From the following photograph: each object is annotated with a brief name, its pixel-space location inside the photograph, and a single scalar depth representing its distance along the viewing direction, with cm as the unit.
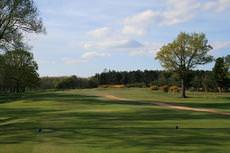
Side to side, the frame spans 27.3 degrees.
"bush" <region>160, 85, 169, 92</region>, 10563
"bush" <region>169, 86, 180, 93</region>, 10408
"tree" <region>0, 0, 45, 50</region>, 3966
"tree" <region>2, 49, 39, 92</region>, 9148
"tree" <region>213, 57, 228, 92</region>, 11009
